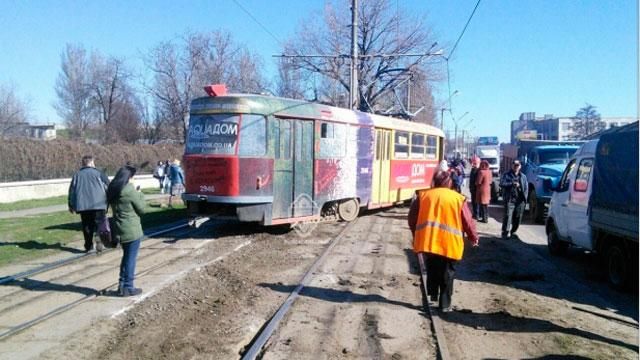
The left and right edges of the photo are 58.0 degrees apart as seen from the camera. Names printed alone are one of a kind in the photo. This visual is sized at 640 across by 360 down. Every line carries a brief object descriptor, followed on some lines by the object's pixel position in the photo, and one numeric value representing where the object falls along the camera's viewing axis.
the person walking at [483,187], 14.83
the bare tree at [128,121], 54.62
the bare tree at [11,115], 43.41
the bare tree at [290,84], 39.31
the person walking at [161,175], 28.03
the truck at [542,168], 17.19
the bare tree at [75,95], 55.31
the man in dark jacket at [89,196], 10.21
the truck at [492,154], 49.84
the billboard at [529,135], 51.67
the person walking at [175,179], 18.94
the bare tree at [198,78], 37.88
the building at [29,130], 43.73
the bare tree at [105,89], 55.72
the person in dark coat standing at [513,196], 12.66
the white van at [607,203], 7.76
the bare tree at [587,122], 91.56
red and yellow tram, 11.61
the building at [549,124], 105.85
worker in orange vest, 6.38
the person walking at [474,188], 15.99
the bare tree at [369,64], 37.31
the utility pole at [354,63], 22.78
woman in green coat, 7.25
